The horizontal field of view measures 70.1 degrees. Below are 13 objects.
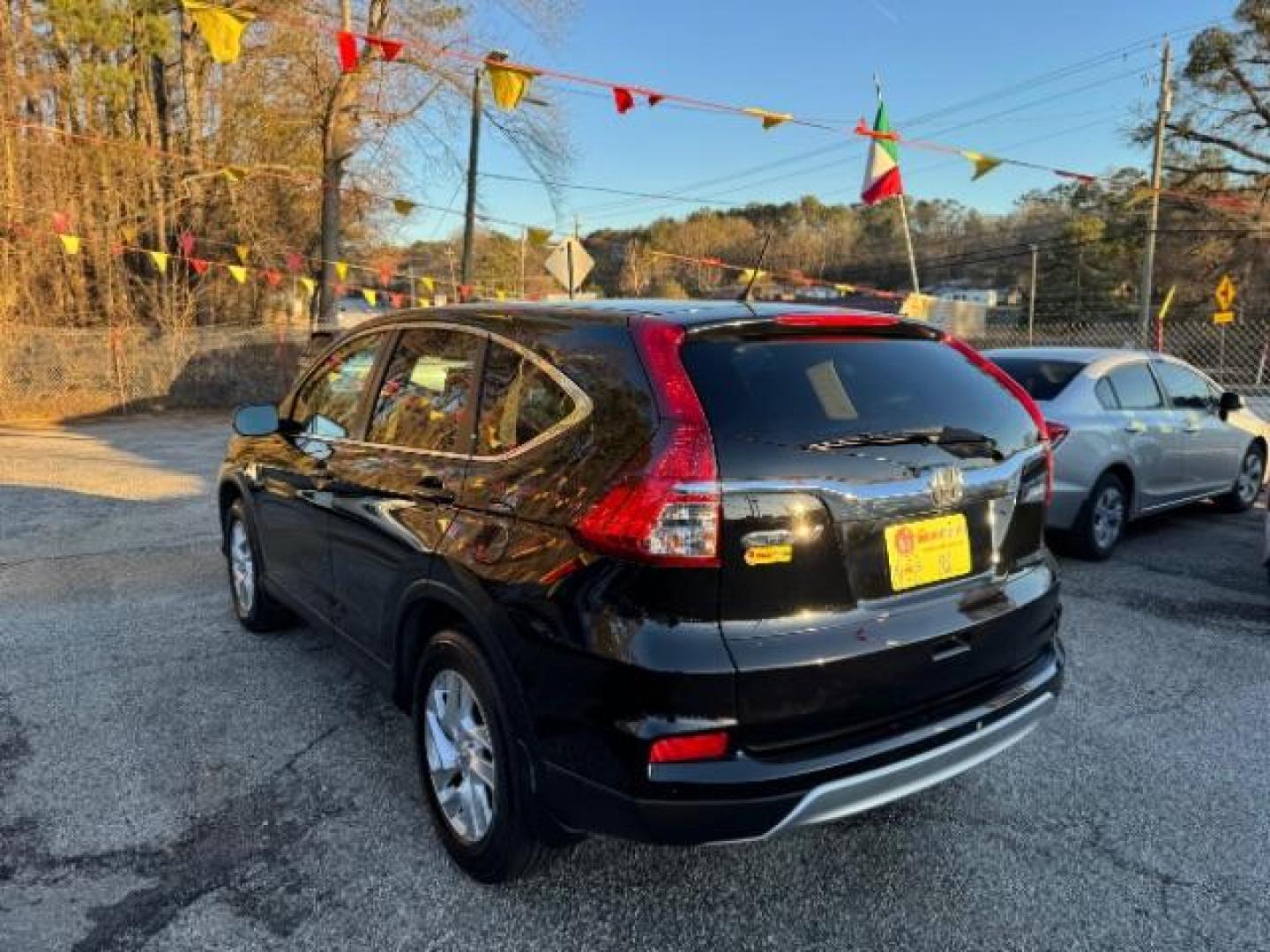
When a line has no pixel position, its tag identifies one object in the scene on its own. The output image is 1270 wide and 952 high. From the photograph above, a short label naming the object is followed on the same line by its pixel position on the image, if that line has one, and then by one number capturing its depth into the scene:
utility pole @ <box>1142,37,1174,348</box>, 26.08
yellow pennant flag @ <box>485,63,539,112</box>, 10.77
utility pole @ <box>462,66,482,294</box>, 21.62
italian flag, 16.61
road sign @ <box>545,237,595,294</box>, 12.91
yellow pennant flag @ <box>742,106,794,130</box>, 11.75
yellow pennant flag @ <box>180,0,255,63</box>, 8.84
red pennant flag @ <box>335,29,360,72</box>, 10.24
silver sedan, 6.12
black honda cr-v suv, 2.15
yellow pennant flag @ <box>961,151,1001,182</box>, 13.19
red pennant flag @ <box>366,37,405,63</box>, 9.83
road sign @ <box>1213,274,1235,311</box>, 20.53
